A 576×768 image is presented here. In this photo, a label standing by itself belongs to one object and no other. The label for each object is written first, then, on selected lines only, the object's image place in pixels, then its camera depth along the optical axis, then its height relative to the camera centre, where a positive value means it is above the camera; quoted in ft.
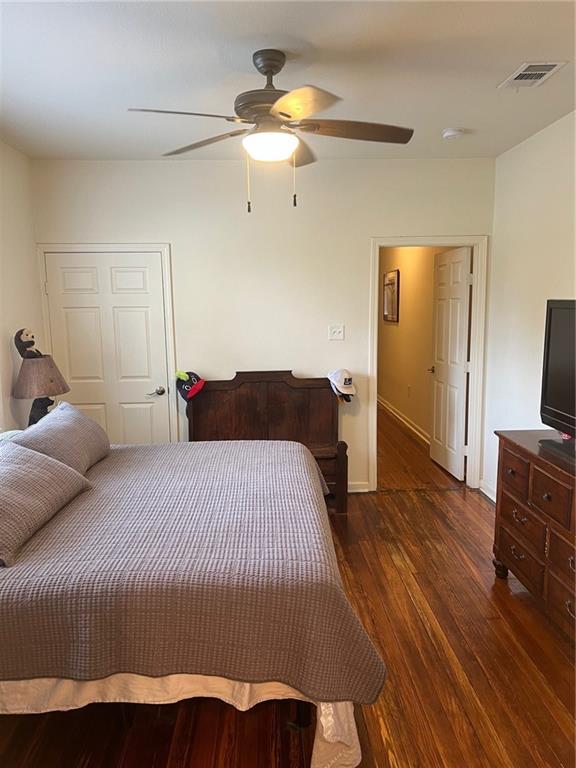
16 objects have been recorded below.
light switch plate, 13.35 -0.47
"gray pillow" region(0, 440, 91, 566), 5.81 -2.26
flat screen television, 8.13 -1.03
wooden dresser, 7.38 -3.39
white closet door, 12.87 -0.54
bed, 5.18 -3.25
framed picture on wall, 21.85 +0.81
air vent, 7.59 +3.70
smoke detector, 10.56 +3.79
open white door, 14.06 -1.34
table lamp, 10.69 -1.40
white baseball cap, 12.92 -1.72
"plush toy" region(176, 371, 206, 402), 12.73 -1.72
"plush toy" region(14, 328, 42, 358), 11.03 -0.58
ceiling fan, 6.18 +2.54
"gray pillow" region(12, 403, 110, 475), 7.82 -1.97
